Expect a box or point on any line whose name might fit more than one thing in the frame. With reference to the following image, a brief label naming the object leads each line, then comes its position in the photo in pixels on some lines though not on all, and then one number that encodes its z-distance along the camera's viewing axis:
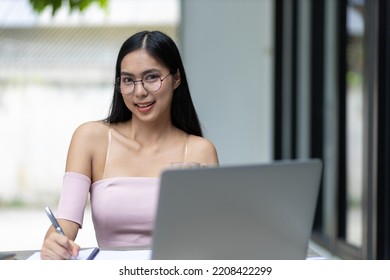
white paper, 3.41
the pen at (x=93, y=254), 3.40
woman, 3.59
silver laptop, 2.96
